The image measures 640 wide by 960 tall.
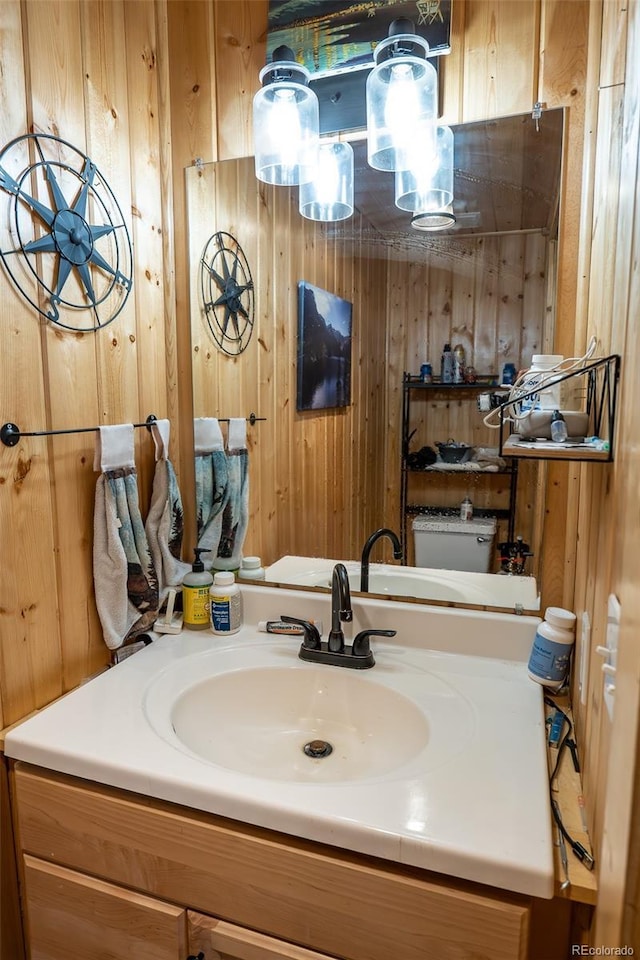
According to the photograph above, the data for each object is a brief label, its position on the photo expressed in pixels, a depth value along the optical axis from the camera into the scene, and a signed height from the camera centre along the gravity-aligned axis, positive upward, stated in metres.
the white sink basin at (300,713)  1.05 -0.59
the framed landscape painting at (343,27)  1.19 +0.81
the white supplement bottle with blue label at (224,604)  1.37 -0.46
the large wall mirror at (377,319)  1.20 +0.19
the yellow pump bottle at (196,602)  1.40 -0.46
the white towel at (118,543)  1.21 -0.28
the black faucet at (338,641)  1.22 -0.49
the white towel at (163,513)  1.39 -0.25
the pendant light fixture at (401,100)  1.14 +0.61
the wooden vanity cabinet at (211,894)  0.75 -0.69
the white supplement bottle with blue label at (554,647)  1.11 -0.45
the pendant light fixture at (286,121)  1.23 +0.62
